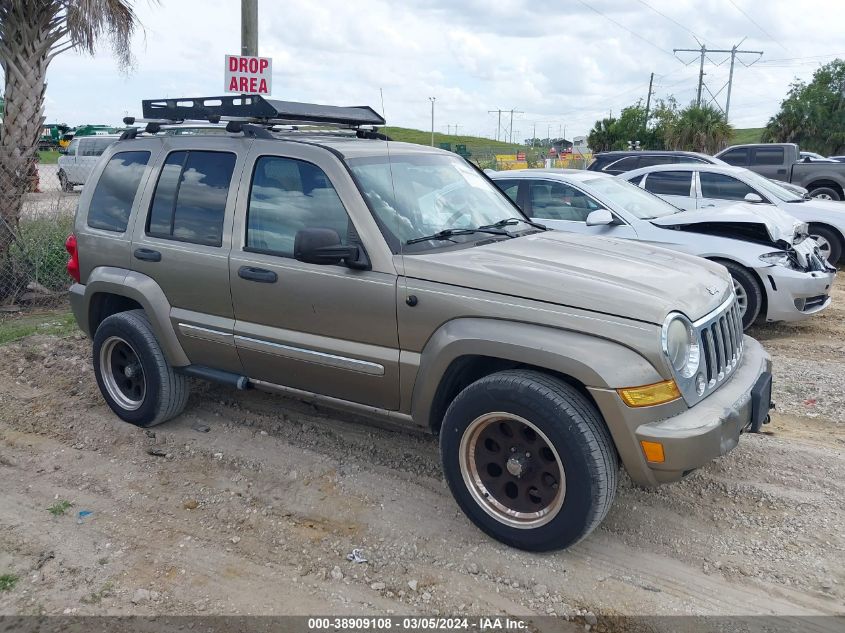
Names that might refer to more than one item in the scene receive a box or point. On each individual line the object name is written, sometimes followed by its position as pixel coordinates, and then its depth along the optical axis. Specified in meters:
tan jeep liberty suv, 3.34
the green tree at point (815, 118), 43.47
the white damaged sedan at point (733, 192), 10.70
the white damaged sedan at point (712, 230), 7.14
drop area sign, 8.77
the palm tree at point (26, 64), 8.38
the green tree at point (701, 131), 37.66
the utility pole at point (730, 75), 51.25
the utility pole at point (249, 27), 9.43
